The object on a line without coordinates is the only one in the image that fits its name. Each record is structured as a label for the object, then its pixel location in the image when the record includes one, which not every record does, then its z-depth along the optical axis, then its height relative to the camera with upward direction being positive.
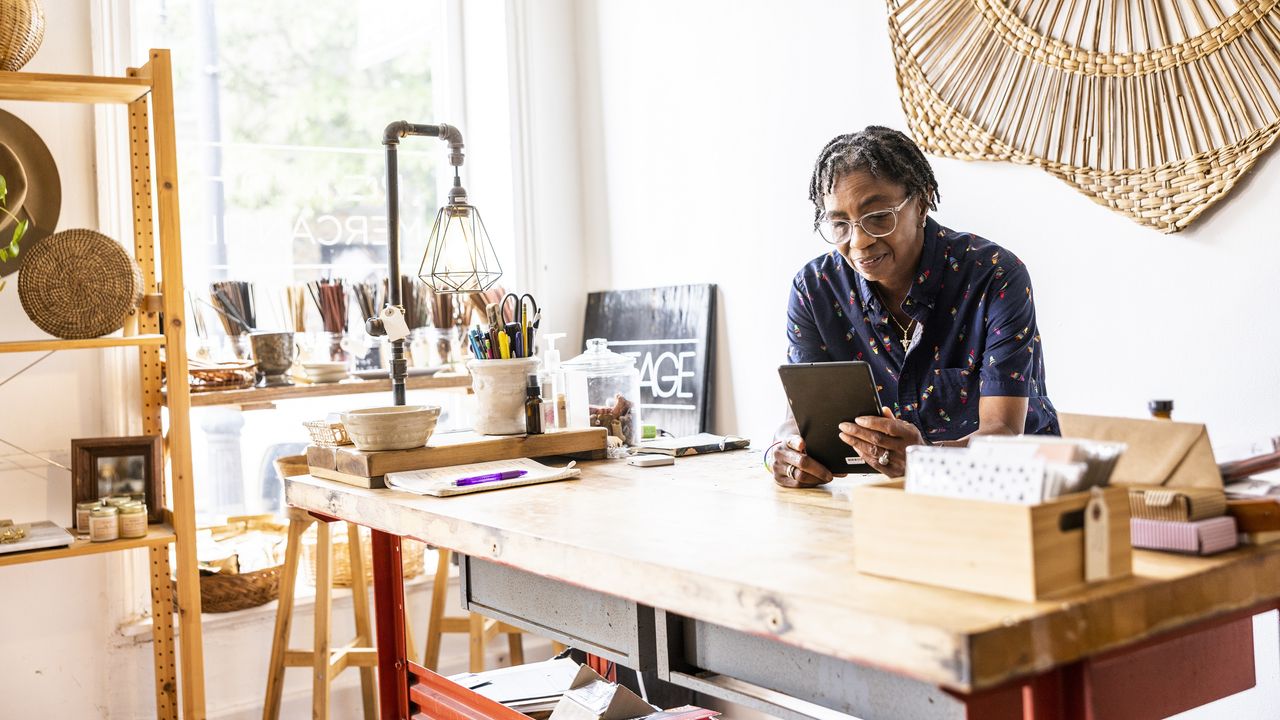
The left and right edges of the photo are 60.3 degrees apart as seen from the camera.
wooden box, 1.09 -0.22
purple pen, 2.01 -0.24
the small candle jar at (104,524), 2.72 -0.40
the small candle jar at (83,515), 2.79 -0.39
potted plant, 2.73 +0.32
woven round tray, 2.67 +0.19
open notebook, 1.98 -0.24
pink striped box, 1.24 -0.24
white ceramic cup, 2.31 -0.09
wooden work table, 1.03 -0.27
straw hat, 2.94 +0.49
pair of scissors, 2.32 +0.04
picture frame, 2.84 -0.28
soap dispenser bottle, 2.44 -0.12
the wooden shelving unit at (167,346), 2.78 +0.04
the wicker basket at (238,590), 3.20 -0.68
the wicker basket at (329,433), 2.30 -0.16
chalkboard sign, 3.52 +0.00
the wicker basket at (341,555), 3.49 -0.64
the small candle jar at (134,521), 2.76 -0.40
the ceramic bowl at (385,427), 2.15 -0.15
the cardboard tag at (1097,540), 1.12 -0.22
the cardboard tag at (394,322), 2.34 +0.06
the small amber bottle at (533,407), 2.31 -0.12
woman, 2.15 +0.07
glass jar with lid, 2.52 -0.10
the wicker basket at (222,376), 3.10 -0.05
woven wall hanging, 2.16 +0.52
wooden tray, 2.13 -0.21
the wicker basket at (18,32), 2.64 +0.81
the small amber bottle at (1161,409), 1.41 -0.10
